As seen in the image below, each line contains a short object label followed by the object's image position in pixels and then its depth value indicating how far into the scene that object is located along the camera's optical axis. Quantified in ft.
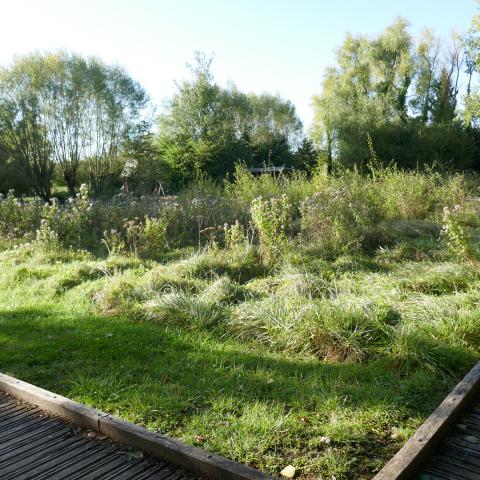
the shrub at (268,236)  23.43
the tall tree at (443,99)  99.04
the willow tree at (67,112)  94.07
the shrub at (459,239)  18.62
